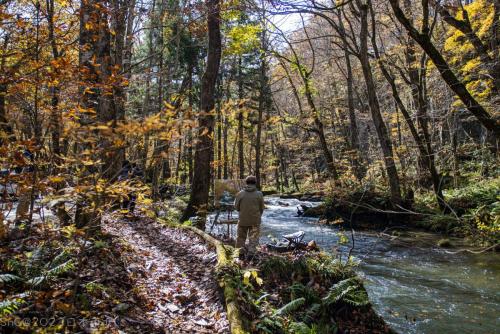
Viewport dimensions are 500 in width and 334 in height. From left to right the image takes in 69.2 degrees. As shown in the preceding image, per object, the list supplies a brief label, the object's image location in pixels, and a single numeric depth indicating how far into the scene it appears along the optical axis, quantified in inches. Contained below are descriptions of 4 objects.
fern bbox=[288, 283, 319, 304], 241.1
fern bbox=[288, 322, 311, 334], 185.9
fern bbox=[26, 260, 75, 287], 166.3
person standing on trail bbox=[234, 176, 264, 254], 314.3
